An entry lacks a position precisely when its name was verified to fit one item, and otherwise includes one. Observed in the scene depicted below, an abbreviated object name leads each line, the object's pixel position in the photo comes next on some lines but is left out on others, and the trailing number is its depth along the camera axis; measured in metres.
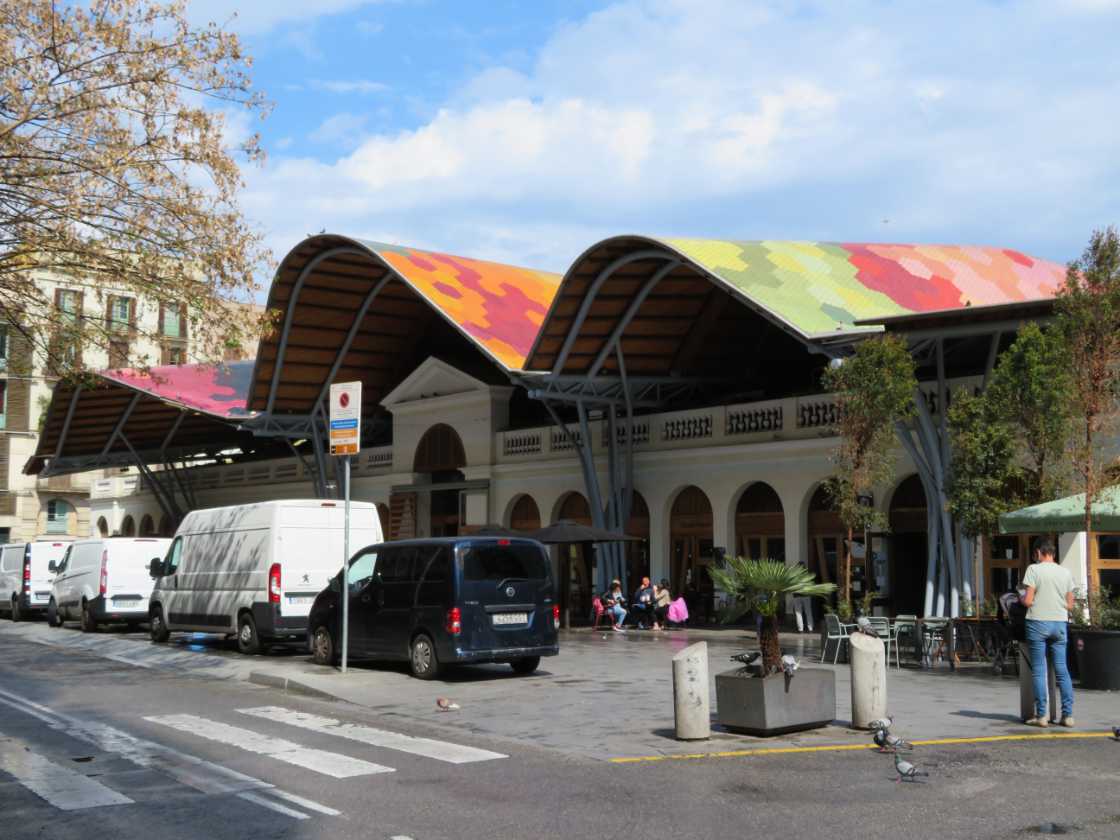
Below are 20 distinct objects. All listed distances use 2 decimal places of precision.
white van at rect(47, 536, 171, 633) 26.34
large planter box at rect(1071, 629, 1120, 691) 14.44
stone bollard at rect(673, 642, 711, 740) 10.69
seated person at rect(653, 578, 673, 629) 29.20
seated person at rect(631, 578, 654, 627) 29.33
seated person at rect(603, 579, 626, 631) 29.56
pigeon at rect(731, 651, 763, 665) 11.24
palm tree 10.98
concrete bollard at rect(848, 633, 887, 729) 11.23
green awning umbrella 16.22
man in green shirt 11.32
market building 25.81
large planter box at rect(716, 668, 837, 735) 10.91
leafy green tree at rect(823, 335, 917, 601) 21.08
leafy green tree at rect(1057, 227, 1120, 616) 16.53
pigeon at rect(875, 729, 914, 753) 9.92
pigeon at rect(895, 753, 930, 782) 8.68
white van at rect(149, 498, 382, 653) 19.94
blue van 15.81
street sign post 16.81
